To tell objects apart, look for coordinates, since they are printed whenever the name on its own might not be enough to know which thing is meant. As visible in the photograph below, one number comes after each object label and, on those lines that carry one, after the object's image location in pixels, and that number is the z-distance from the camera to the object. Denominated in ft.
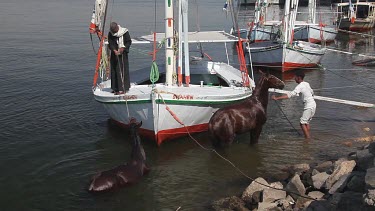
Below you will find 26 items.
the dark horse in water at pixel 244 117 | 40.70
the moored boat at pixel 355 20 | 161.17
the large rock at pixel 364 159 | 28.89
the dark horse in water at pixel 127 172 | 33.06
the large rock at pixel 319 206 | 25.25
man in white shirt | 43.04
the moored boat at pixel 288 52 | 82.85
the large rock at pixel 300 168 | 35.08
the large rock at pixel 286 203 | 29.09
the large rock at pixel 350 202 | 23.09
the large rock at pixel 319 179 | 30.61
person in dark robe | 41.50
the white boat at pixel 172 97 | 40.88
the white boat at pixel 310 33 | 128.67
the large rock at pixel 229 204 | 30.32
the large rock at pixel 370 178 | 21.50
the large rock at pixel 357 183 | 25.92
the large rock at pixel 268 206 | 28.68
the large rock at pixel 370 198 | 20.12
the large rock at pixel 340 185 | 27.32
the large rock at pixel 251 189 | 31.65
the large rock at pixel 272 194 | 29.84
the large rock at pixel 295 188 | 30.06
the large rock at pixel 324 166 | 34.77
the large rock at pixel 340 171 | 29.46
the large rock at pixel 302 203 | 27.96
